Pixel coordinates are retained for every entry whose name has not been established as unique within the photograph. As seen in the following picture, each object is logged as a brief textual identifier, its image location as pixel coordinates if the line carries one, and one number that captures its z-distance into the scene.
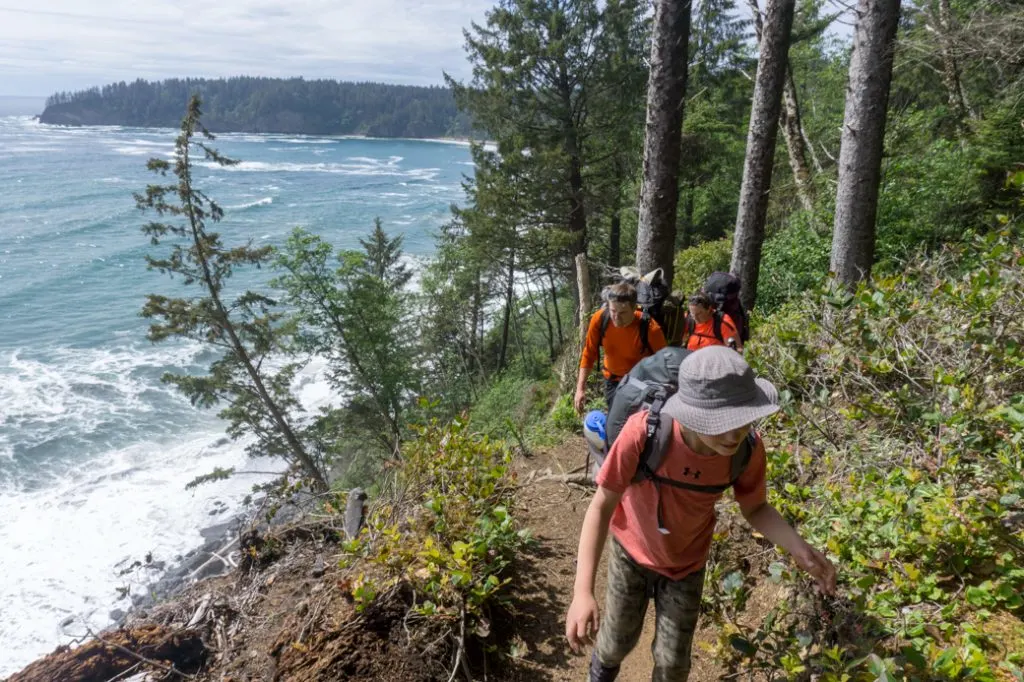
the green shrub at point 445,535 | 3.23
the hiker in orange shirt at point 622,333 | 4.08
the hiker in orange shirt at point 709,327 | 4.37
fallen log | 3.98
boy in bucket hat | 1.85
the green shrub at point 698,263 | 10.07
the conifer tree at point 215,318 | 13.98
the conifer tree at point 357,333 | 19.27
